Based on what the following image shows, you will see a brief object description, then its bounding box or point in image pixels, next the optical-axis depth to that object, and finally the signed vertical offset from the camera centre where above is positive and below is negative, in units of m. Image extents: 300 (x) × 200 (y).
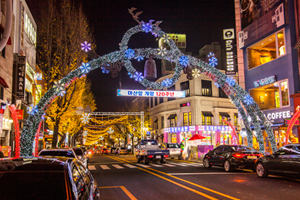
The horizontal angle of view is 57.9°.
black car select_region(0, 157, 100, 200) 3.30 -0.61
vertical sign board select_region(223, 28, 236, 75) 32.34 +9.06
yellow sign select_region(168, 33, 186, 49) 54.81 +18.63
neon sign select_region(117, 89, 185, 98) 21.25 +3.09
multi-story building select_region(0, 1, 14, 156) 20.30 +4.19
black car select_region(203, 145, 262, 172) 14.60 -1.47
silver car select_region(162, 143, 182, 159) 28.19 -1.91
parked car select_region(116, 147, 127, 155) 47.59 -3.30
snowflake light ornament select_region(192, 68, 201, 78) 18.42 +4.01
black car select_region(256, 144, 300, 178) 10.79 -1.37
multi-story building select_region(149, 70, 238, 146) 45.09 +3.30
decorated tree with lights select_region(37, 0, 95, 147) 22.56 +7.39
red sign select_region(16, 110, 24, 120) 20.16 +1.41
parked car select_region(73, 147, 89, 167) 14.00 -1.12
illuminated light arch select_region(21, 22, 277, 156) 15.92 +3.39
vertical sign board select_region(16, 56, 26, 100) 22.94 +4.75
